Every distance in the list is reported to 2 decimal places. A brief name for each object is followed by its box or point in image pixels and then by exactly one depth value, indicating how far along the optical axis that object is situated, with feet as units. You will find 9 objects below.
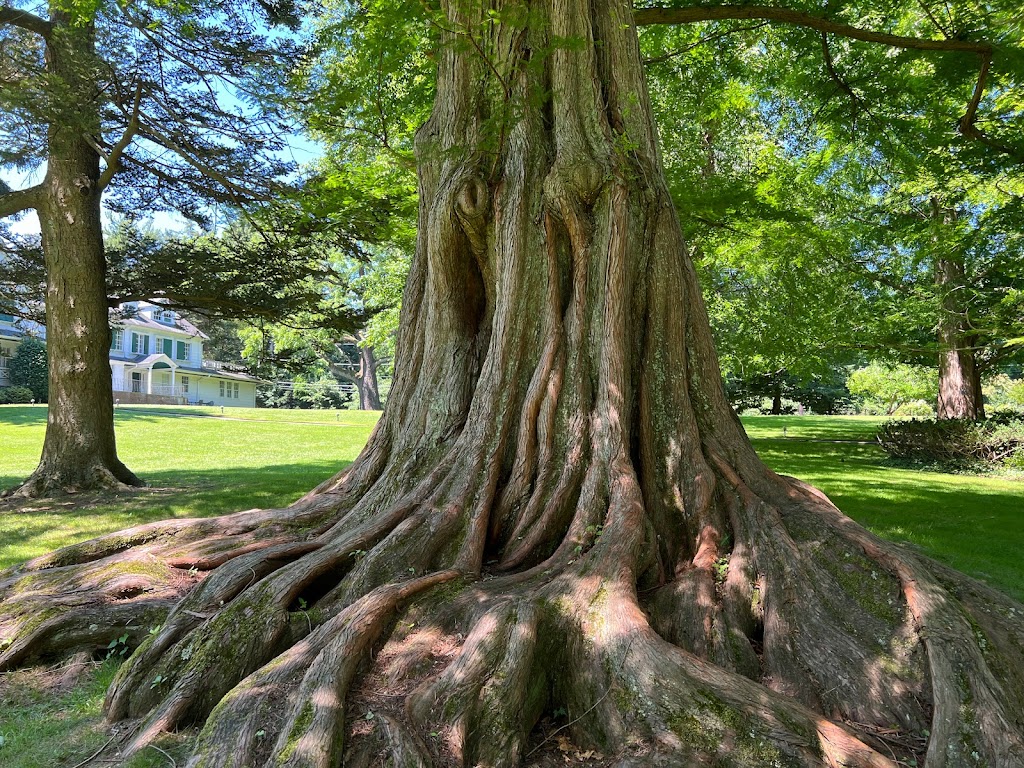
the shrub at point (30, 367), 120.67
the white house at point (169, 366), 148.56
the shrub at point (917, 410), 109.05
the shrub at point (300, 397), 185.96
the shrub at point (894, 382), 91.97
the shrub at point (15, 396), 115.03
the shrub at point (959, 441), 54.70
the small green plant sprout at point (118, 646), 14.16
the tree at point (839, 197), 30.83
